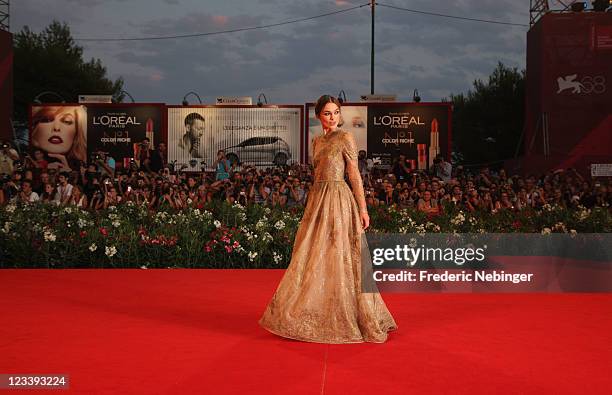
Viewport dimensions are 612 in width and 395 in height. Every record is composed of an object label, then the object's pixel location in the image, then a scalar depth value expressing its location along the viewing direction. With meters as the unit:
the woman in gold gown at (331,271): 5.23
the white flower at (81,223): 10.15
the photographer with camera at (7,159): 16.87
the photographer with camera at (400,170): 18.50
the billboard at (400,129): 21.36
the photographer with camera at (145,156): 19.23
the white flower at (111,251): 9.74
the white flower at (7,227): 10.16
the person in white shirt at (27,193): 12.90
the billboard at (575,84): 23.14
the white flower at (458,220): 10.59
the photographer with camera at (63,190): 13.99
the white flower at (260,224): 10.26
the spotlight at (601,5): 23.31
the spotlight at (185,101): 22.22
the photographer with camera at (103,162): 18.34
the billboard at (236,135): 22.09
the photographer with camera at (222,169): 18.26
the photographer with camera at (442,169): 19.06
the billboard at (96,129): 22.12
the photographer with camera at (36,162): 17.85
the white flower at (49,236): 9.83
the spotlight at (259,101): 22.39
